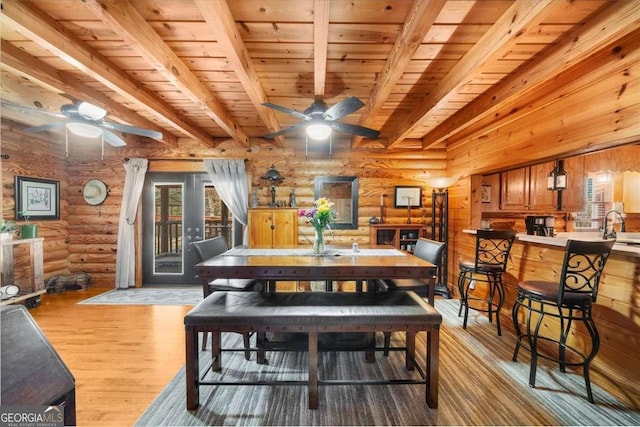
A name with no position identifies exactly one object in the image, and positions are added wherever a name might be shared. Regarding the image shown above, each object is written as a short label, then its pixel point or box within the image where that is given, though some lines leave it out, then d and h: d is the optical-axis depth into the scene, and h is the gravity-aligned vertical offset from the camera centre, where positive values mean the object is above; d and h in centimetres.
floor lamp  421 -22
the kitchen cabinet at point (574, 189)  432 +38
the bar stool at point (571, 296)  183 -66
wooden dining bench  177 -78
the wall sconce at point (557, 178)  300 +38
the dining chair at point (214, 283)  257 -77
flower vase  256 -33
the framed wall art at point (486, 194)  495 +32
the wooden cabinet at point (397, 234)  429 -42
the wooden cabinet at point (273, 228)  409 -29
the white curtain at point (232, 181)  446 +49
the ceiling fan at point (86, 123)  246 +89
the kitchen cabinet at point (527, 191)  447 +37
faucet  247 -23
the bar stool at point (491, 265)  281 -63
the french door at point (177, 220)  464 -20
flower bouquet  252 -7
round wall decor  457 +30
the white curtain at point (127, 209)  446 +0
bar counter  185 -87
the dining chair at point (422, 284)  236 -74
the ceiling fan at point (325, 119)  221 +87
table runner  263 -45
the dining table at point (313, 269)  208 -48
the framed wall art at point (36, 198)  382 +16
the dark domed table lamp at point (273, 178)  428 +54
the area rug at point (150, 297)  384 -139
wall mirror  462 +27
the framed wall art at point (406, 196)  462 +25
